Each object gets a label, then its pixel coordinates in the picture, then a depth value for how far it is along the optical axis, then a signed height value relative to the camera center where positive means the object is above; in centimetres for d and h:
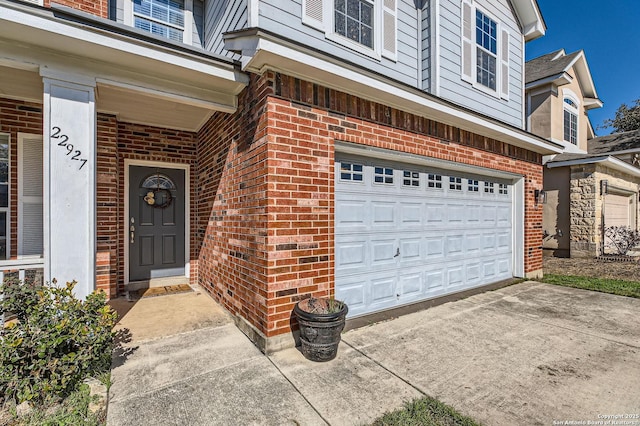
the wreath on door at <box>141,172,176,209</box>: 549 +42
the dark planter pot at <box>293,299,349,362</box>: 302 -118
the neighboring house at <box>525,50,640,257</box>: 959 +147
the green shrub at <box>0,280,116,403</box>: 225 -97
